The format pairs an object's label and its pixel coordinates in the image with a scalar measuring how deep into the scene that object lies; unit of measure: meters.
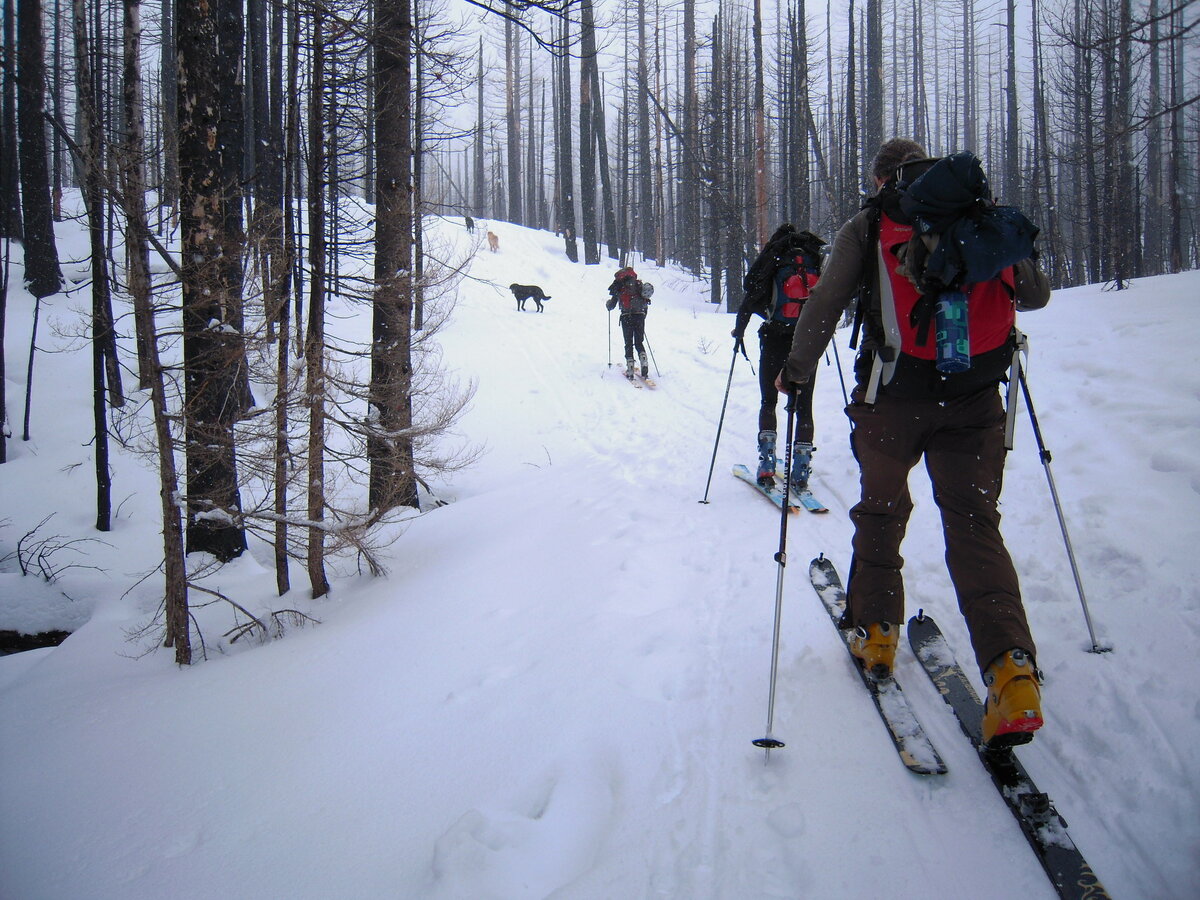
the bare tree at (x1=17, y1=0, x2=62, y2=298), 10.81
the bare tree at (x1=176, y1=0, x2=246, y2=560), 4.21
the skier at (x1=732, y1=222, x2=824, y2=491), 4.65
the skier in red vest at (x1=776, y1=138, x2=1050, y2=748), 1.97
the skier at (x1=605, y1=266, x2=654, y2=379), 10.93
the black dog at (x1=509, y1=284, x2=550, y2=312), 16.97
